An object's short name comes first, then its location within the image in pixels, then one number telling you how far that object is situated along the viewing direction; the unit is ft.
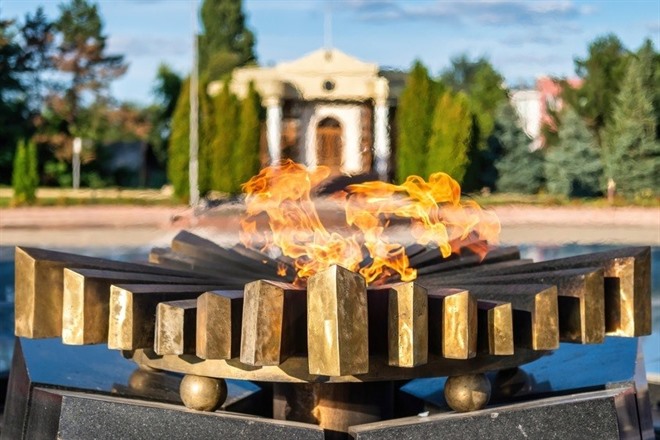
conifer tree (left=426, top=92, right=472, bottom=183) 81.20
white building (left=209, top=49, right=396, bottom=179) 98.73
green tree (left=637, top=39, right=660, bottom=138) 84.05
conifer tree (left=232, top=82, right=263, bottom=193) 85.35
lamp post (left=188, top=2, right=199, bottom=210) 80.79
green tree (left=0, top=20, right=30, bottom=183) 93.81
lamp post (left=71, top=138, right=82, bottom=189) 93.91
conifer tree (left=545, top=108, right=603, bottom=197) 85.66
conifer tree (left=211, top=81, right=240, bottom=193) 84.89
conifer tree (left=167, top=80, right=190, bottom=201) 83.61
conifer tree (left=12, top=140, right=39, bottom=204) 77.46
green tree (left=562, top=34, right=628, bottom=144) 90.94
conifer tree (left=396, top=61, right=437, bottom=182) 83.82
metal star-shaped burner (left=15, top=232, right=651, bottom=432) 7.60
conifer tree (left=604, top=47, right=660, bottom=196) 82.17
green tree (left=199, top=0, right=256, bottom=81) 160.04
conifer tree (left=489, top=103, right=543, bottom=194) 90.79
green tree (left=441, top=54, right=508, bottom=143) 100.67
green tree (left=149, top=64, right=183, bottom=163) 125.80
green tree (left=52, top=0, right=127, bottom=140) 106.42
